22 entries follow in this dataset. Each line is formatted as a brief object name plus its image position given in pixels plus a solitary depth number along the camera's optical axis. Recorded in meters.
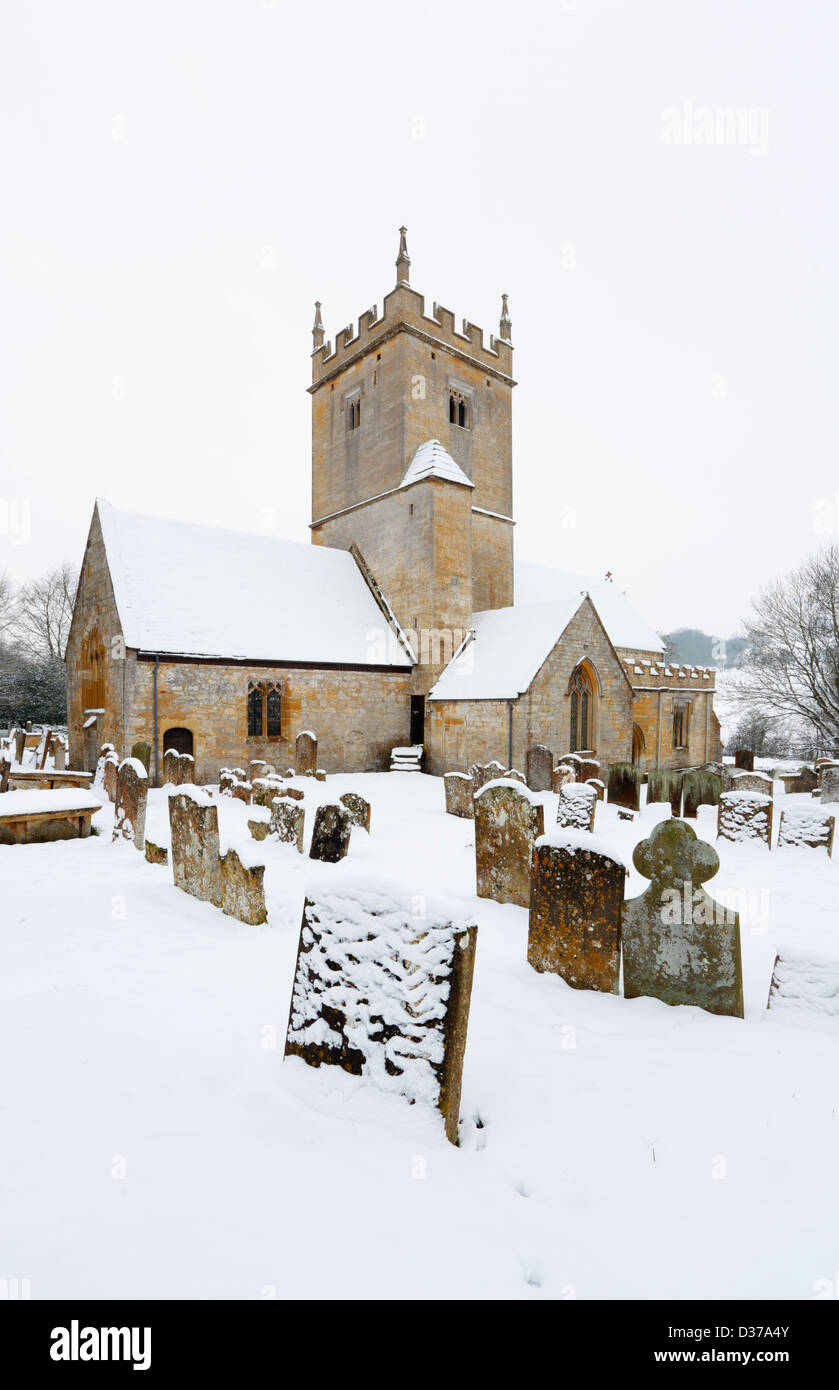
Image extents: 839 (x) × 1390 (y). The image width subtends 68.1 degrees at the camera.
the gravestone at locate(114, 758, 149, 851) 8.70
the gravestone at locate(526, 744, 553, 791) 15.51
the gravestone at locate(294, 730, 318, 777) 17.81
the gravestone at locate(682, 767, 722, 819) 13.23
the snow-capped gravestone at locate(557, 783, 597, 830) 9.52
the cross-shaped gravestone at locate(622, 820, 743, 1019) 4.07
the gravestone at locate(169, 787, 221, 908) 6.26
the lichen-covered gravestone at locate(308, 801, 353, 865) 8.14
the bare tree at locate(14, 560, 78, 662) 39.44
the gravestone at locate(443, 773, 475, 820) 11.98
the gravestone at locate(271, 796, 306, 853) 8.66
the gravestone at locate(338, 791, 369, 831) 9.77
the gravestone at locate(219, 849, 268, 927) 5.70
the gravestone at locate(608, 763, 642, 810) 13.77
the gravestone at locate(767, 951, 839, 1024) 3.88
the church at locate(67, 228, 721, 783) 17.64
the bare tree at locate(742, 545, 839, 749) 25.73
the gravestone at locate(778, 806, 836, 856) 8.95
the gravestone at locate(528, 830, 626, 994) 4.43
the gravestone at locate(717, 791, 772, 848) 9.59
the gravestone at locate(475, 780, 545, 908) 6.34
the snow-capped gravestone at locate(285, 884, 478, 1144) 3.04
